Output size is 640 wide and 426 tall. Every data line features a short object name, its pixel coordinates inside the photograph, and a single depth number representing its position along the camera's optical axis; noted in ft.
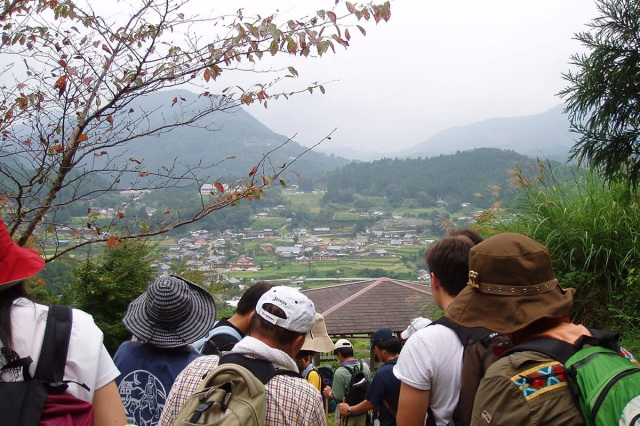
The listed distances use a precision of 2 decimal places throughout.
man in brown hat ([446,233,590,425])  4.64
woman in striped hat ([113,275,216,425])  7.91
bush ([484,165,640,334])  13.87
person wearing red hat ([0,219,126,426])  4.86
